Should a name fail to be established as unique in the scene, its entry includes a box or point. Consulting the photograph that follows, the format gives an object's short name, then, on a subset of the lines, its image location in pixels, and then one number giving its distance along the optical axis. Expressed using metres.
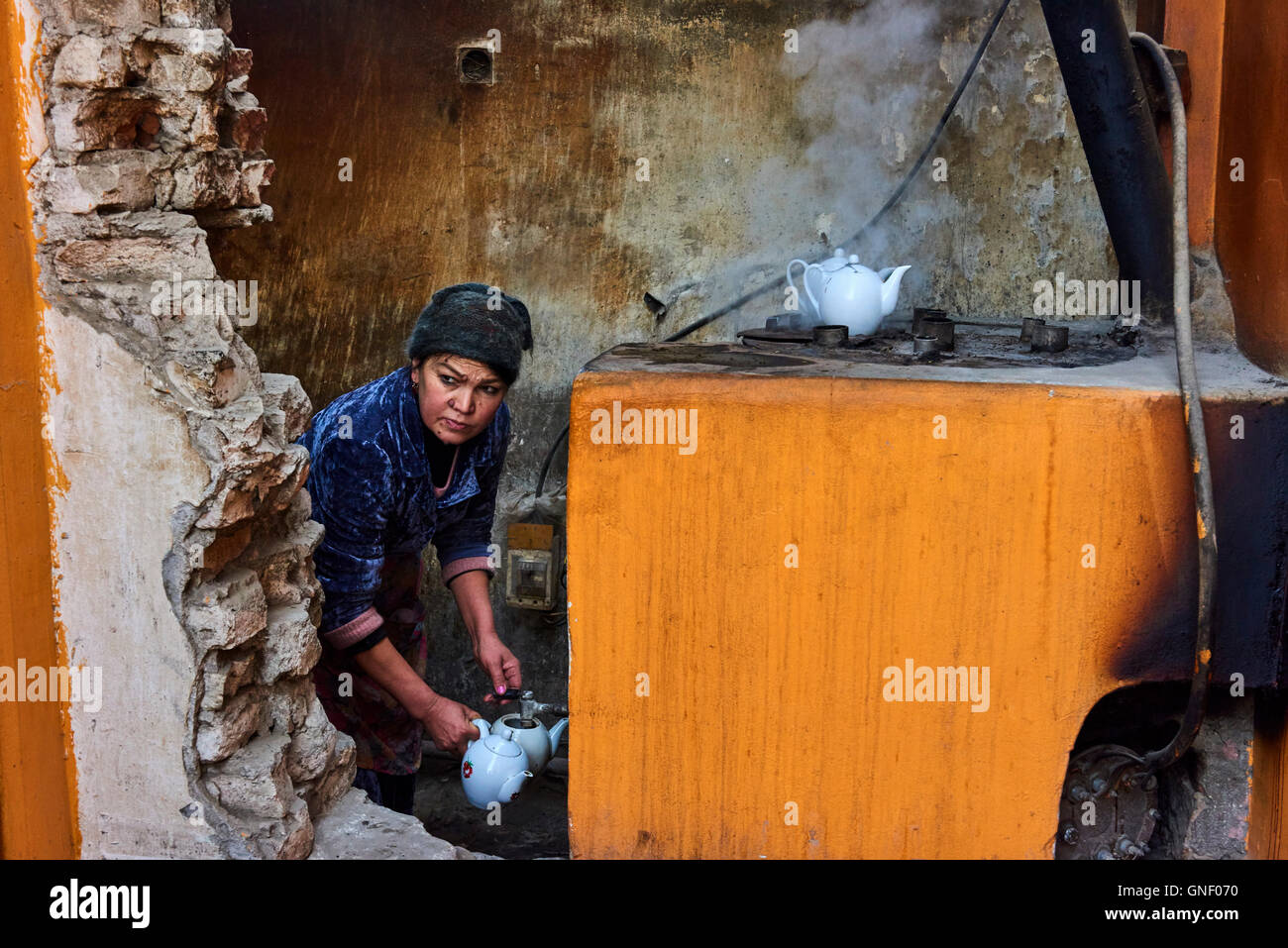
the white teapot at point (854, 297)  3.63
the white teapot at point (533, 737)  3.48
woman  3.35
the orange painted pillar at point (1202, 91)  3.20
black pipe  3.04
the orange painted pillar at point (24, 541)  2.49
